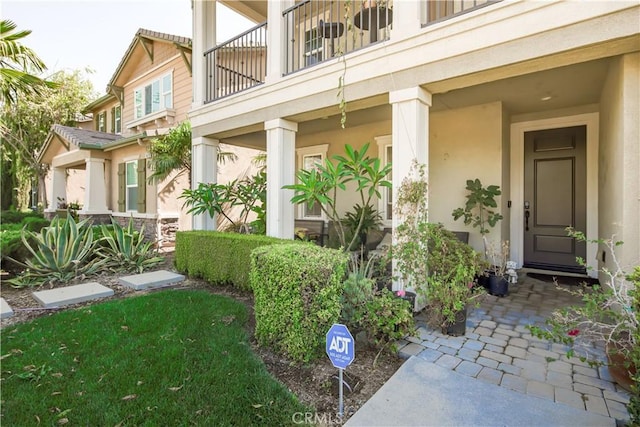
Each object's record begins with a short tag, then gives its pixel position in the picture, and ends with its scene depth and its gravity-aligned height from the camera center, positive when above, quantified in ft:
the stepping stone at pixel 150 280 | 18.46 -4.24
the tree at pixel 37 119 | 50.19 +14.64
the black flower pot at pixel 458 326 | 11.48 -4.19
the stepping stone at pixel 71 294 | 15.40 -4.35
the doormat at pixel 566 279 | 17.80 -4.02
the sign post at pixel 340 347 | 7.49 -3.28
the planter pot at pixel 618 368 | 8.00 -4.07
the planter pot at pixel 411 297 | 11.96 -3.30
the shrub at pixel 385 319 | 9.68 -3.33
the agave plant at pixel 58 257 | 19.20 -2.93
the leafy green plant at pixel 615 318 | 6.70 -2.64
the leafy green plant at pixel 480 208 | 18.12 +0.06
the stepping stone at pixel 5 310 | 13.91 -4.46
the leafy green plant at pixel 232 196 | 21.08 +0.85
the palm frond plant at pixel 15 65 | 25.55 +12.69
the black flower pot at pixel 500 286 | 16.14 -3.86
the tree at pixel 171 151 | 29.50 +5.39
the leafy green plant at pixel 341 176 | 14.06 +1.44
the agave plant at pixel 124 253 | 22.53 -3.16
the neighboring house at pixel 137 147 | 32.99 +7.20
